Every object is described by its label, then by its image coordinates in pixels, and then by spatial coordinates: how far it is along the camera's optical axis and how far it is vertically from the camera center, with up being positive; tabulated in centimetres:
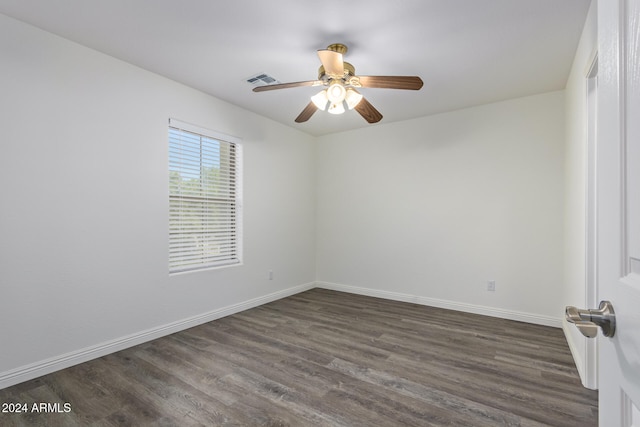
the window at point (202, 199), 327 +18
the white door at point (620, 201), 53 +4
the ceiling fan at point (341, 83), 228 +104
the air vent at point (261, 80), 306 +135
